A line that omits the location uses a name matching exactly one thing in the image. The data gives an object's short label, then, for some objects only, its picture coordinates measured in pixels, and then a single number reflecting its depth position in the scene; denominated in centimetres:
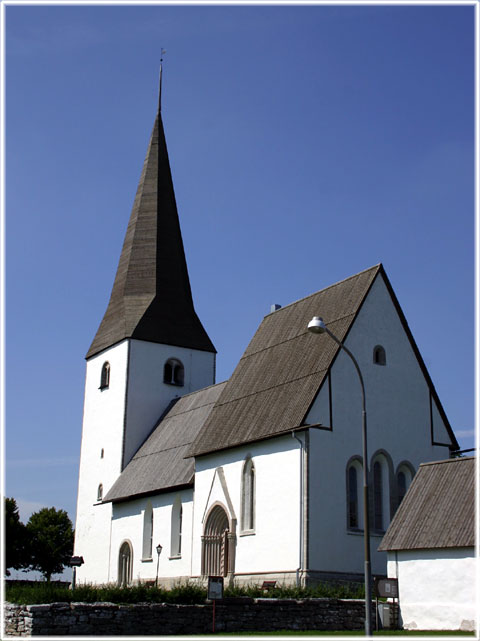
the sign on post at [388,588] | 2338
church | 2891
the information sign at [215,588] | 1986
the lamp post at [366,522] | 1713
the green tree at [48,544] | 6825
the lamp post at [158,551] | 3484
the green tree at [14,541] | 6606
